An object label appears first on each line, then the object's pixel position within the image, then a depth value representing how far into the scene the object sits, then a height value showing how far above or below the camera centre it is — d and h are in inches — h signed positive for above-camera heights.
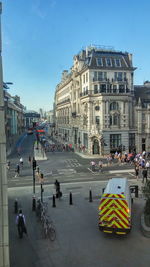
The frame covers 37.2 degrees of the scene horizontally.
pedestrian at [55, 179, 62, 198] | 746.1 -212.1
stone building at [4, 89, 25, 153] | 2453.0 +123.0
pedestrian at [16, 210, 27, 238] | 472.4 -205.1
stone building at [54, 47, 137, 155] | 1800.0 +209.1
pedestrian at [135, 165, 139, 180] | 976.6 -197.3
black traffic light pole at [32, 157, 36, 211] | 630.5 -219.7
